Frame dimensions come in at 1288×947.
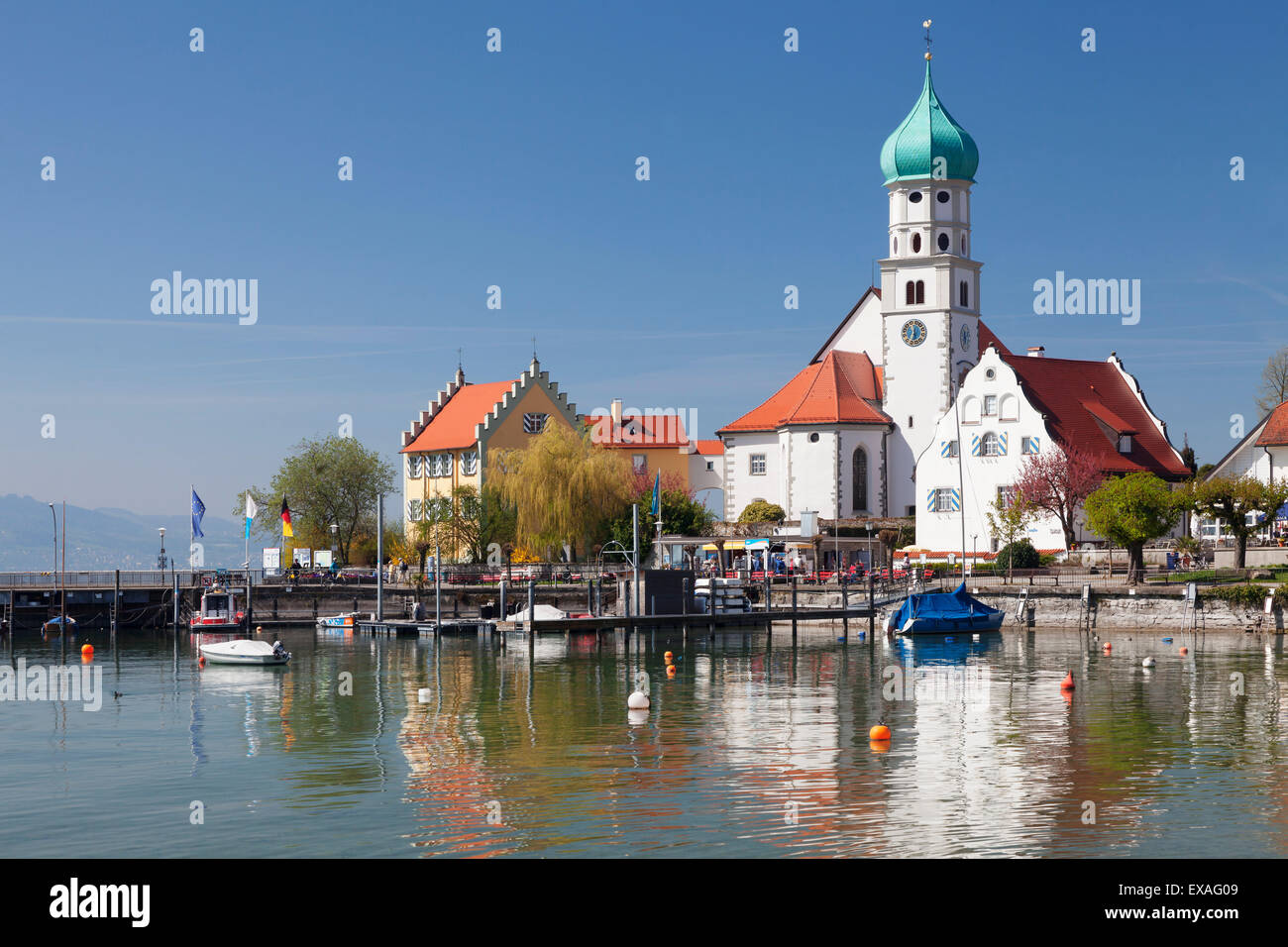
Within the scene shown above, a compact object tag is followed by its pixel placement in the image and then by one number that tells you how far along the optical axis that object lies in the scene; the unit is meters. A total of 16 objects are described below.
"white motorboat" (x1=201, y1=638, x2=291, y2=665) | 61.22
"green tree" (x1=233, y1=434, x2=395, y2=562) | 121.19
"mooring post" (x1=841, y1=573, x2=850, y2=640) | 74.25
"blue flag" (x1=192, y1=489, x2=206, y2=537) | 84.75
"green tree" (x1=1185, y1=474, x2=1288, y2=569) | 72.81
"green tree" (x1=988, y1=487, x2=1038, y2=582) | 85.72
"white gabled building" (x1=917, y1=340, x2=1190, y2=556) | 91.69
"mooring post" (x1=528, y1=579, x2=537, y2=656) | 63.37
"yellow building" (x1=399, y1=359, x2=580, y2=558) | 110.94
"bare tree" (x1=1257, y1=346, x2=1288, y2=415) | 103.44
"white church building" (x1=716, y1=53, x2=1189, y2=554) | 99.69
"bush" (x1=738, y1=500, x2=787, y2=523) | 101.25
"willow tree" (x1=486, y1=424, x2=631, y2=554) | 96.44
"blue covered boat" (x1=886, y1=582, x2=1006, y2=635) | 73.19
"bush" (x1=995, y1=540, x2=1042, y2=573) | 82.81
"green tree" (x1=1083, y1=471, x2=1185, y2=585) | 74.56
